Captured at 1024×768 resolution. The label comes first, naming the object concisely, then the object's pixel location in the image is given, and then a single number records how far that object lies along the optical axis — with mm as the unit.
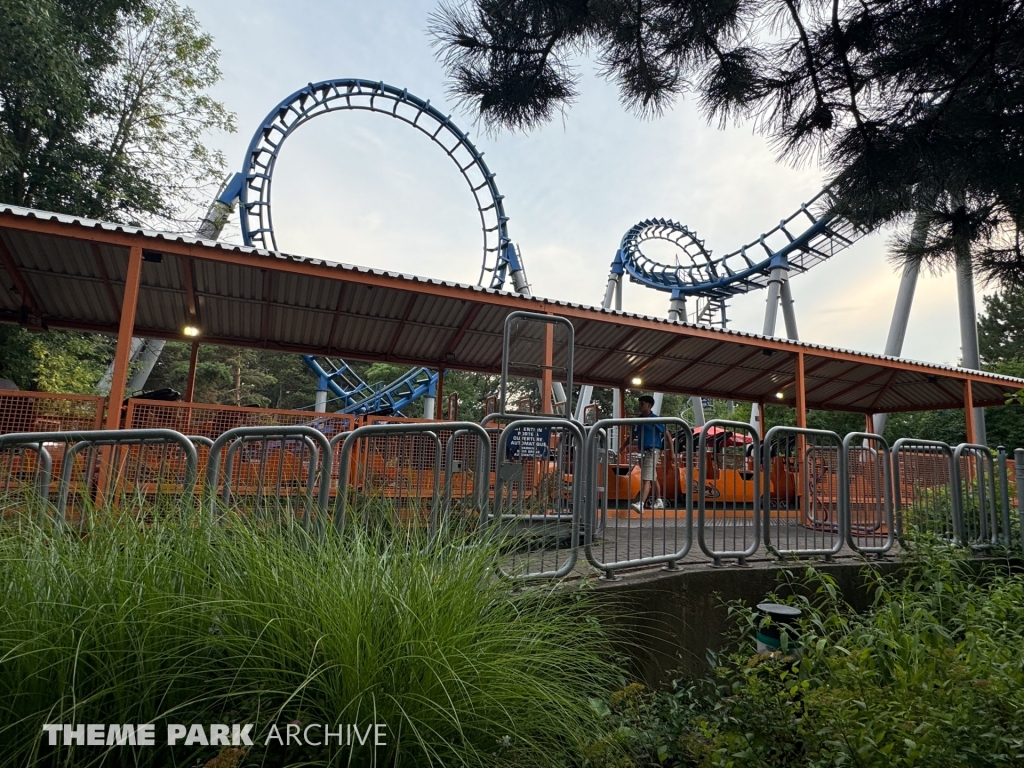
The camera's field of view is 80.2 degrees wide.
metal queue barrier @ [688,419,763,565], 4527
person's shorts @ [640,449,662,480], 5156
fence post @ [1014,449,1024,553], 6203
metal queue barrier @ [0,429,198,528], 2713
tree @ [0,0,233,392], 13281
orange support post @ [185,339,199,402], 10523
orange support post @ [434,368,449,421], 12266
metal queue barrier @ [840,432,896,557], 5574
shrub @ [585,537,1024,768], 2238
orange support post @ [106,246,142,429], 7027
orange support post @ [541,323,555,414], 8672
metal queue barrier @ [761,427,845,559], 4992
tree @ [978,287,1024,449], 21016
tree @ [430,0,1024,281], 4109
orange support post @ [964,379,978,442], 13836
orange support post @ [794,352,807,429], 11414
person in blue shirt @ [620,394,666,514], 5298
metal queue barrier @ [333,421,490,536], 3289
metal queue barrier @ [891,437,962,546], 5895
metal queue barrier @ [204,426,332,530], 3021
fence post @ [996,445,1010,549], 6309
